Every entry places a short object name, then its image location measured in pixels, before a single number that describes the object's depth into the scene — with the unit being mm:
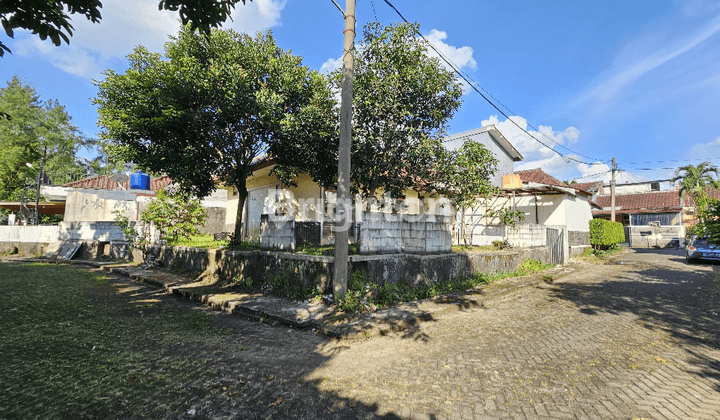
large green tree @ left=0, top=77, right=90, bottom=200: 24594
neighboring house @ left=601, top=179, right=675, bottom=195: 38781
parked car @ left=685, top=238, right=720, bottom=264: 14047
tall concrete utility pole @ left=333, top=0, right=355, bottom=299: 5926
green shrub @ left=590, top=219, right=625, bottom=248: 18641
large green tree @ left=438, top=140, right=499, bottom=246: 9008
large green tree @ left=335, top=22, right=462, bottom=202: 7664
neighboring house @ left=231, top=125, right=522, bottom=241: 12312
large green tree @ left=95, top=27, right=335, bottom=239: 7988
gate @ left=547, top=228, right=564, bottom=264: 13727
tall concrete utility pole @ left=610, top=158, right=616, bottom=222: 22414
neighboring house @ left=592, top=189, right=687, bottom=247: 25783
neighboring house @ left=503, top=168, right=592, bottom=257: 15271
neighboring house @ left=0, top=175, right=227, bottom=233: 17797
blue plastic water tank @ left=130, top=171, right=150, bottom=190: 22266
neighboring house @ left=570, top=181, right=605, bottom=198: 21769
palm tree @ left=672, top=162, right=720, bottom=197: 24281
